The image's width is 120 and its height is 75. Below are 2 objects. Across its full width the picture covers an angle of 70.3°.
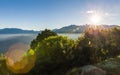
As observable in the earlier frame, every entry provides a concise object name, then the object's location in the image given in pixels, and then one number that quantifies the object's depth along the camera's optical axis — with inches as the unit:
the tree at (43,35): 932.2
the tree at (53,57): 423.5
